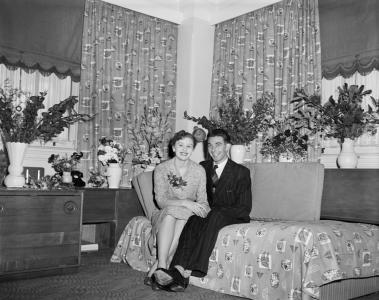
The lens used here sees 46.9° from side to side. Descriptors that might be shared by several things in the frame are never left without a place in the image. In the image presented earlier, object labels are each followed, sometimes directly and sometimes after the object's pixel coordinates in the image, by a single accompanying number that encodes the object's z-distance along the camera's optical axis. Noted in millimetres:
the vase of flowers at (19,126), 3674
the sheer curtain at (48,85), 4675
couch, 2811
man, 3195
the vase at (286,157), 4254
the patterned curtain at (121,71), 5082
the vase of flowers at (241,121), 4656
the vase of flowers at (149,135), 5031
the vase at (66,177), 4527
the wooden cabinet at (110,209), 4414
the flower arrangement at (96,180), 4809
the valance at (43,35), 4535
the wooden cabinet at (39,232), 3301
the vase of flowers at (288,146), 4250
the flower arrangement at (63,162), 4547
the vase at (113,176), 4773
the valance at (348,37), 4242
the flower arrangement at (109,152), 4738
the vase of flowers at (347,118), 3883
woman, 3453
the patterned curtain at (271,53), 4727
